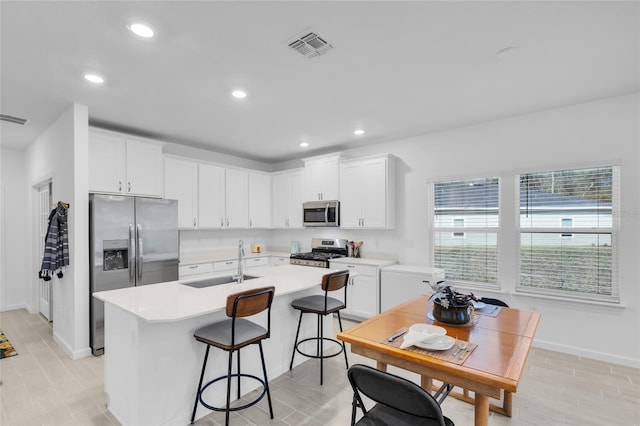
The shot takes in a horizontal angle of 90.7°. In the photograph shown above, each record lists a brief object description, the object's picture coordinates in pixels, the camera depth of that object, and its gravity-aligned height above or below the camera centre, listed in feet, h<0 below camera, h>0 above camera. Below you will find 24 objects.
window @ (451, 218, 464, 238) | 14.32 -0.55
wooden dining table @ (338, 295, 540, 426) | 4.78 -2.44
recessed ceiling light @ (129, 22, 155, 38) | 6.83 +4.08
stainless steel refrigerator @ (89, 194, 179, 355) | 11.49 -1.18
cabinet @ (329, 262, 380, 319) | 14.76 -3.79
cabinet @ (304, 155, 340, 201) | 17.38 +2.02
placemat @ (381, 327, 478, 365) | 5.19 -2.39
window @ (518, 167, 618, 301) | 11.14 -0.76
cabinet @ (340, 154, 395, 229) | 15.58 +1.07
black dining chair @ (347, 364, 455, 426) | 4.25 -2.62
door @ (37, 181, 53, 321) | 15.05 -0.94
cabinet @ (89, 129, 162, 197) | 12.39 +2.11
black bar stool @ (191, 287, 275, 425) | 6.83 -2.75
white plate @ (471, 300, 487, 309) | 8.13 -2.42
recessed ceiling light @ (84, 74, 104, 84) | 9.12 +4.02
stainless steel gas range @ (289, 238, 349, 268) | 16.60 -2.28
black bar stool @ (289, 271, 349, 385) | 9.36 -2.79
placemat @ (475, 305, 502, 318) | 7.64 -2.45
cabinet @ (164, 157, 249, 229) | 15.90 +1.14
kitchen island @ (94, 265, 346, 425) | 6.71 -3.17
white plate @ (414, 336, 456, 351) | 5.45 -2.31
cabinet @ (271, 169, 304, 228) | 19.27 +0.99
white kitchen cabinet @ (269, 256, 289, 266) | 18.81 -2.83
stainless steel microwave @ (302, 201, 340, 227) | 17.26 +0.03
